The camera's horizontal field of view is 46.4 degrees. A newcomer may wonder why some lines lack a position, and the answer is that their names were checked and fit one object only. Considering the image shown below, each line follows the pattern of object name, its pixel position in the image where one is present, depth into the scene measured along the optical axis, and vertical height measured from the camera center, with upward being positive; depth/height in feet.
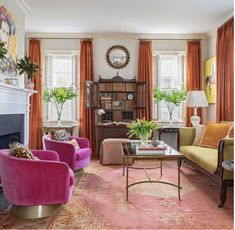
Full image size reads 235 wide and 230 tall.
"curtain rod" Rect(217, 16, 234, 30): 17.15 +6.00
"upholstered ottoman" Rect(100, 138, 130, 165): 18.15 -2.42
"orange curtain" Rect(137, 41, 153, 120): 21.65 +3.68
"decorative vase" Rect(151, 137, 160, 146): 12.88 -1.30
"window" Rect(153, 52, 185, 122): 22.35 +3.17
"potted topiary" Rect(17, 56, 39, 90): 14.75 +2.61
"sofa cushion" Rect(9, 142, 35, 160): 9.36 -1.28
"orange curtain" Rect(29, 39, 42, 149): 21.22 +0.53
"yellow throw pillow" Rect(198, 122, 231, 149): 14.60 -1.04
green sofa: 10.56 -1.98
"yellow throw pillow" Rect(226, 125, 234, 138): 13.17 -0.90
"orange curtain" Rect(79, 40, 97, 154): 21.49 +2.27
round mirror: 21.94 +4.62
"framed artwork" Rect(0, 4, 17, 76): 13.35 +3.95
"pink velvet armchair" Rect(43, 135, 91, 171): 14.11 -2.02
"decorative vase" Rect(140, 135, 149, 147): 13.02 -1.21
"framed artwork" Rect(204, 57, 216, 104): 20.08 +2.71
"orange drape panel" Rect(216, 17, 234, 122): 16.74 +2.70
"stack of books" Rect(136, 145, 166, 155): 11.57 -1.50
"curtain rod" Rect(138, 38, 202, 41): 21.95 +6.07
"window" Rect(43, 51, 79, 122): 22.12 +3.07
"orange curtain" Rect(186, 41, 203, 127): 21.77 +3.79
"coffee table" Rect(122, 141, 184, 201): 11.23 -1.64
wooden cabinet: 21.08 +1.33
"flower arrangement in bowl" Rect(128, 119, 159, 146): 12.93 -0.68
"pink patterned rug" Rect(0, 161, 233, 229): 8.84 -3.50
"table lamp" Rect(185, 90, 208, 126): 18.01 +1.02
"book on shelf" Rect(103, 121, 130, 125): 20.42 -0.62
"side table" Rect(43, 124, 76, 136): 20.56 -0.99
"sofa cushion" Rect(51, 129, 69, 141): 15.17 -1.17
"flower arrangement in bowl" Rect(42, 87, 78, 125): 20.89 +1.46
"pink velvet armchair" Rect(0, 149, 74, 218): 8.95 -2.29
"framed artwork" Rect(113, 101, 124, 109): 21.75 +0.85
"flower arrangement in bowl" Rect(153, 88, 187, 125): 21.25 +1.37
